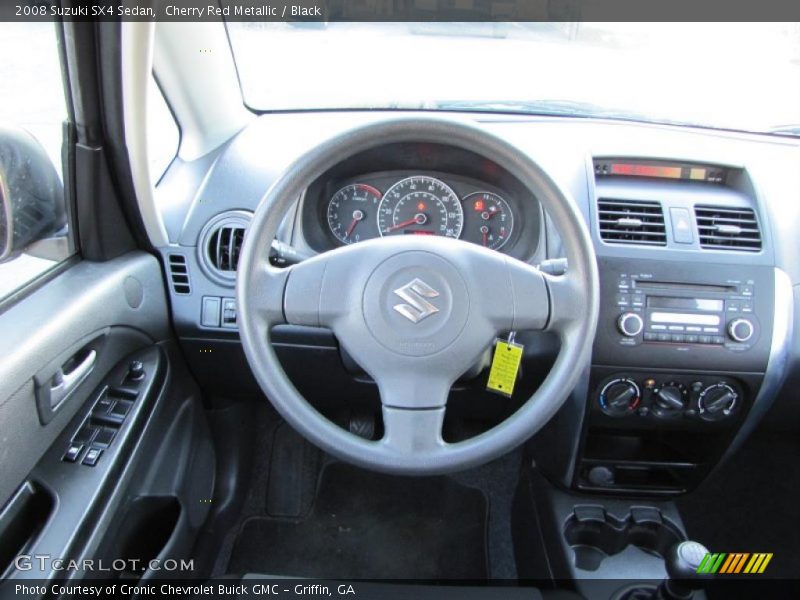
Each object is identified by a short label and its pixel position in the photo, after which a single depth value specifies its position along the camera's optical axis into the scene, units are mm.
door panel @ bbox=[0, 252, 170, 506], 1213
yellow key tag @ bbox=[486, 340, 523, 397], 1356
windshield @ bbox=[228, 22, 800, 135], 1822
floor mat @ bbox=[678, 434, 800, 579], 1967
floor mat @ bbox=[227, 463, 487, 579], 2121
